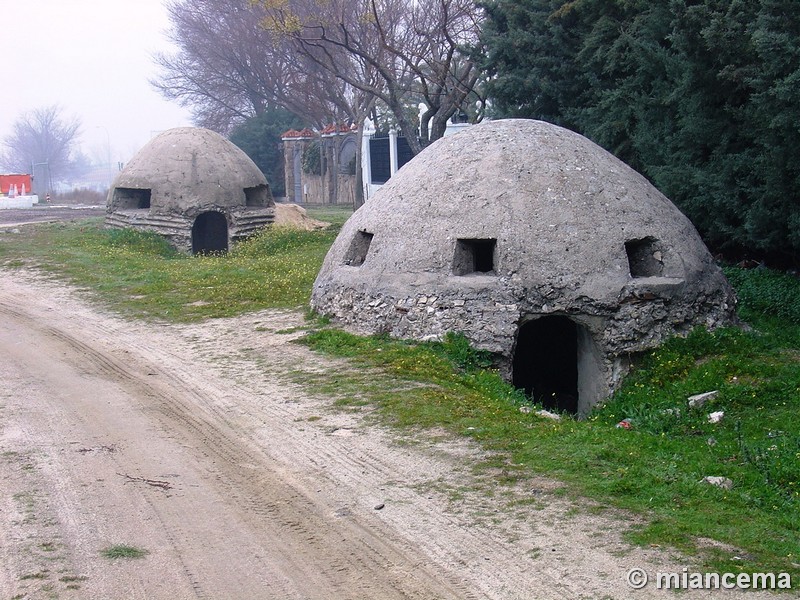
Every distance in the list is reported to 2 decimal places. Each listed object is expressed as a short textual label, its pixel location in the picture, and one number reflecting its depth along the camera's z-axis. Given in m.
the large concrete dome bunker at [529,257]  12.38
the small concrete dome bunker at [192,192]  24.22
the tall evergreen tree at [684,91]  13.70
